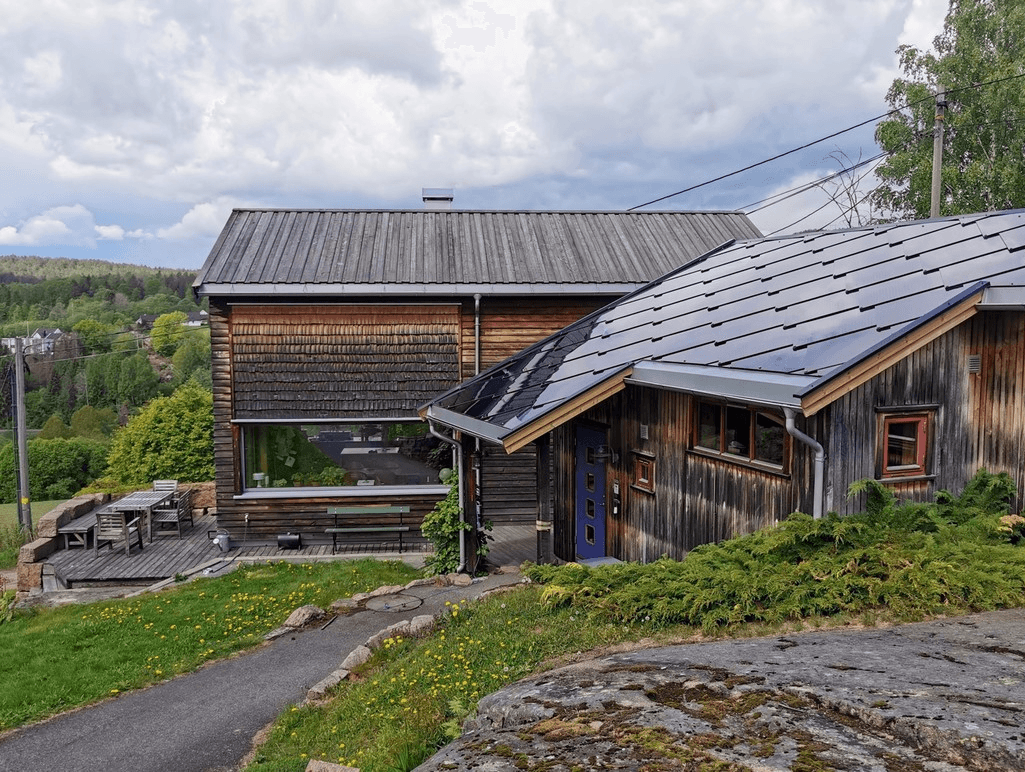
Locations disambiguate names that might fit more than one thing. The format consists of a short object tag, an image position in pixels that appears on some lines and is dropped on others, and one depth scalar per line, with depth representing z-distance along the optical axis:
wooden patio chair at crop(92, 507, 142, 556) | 15.16
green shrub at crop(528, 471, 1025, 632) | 6.36
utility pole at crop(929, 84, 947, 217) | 18.52
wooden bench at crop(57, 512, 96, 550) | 15.16
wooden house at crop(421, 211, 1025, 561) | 7.72
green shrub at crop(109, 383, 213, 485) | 32.78
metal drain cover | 10.56
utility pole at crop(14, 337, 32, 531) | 20.45
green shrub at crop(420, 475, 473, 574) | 12.26
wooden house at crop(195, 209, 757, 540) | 15.39
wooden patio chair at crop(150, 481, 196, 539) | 16.33
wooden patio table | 15.39
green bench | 15.05
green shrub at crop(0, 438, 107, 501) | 44.56
